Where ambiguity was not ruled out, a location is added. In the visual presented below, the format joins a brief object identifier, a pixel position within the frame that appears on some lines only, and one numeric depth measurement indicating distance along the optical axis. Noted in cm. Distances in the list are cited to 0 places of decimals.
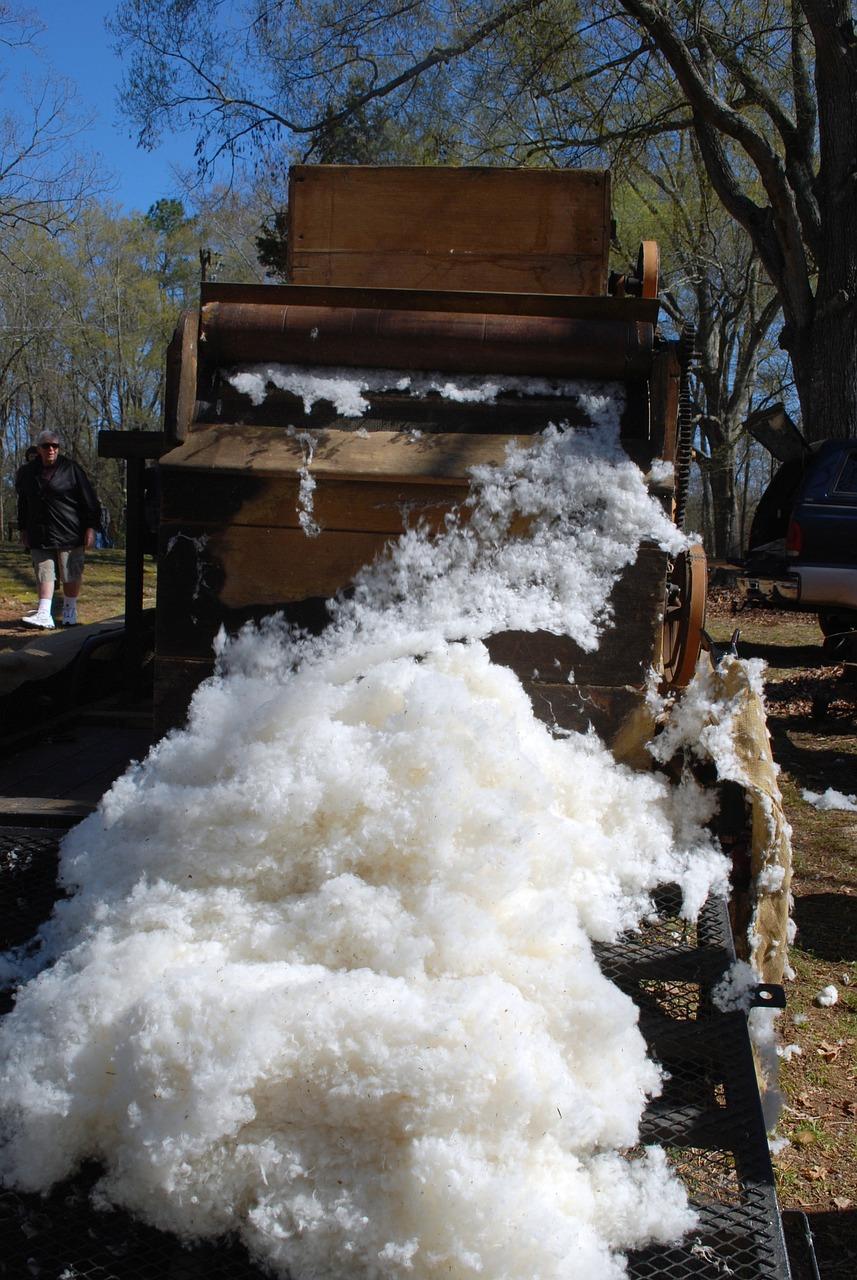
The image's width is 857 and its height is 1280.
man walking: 849
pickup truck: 870
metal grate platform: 153
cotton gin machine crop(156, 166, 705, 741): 247
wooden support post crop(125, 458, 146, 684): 402
